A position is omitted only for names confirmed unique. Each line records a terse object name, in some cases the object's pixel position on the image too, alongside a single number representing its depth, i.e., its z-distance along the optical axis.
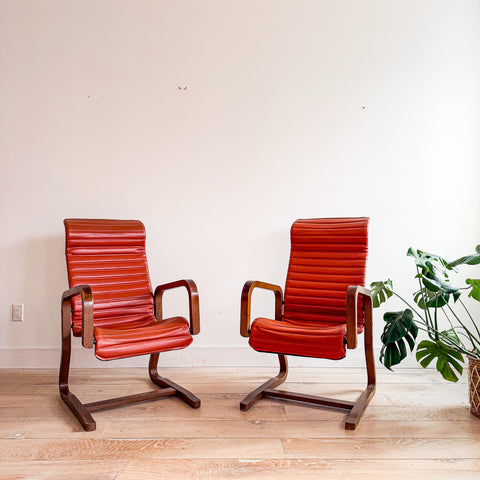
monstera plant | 2.06
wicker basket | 2.18
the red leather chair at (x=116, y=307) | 2.06
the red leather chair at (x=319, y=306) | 2.07
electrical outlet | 2.95
